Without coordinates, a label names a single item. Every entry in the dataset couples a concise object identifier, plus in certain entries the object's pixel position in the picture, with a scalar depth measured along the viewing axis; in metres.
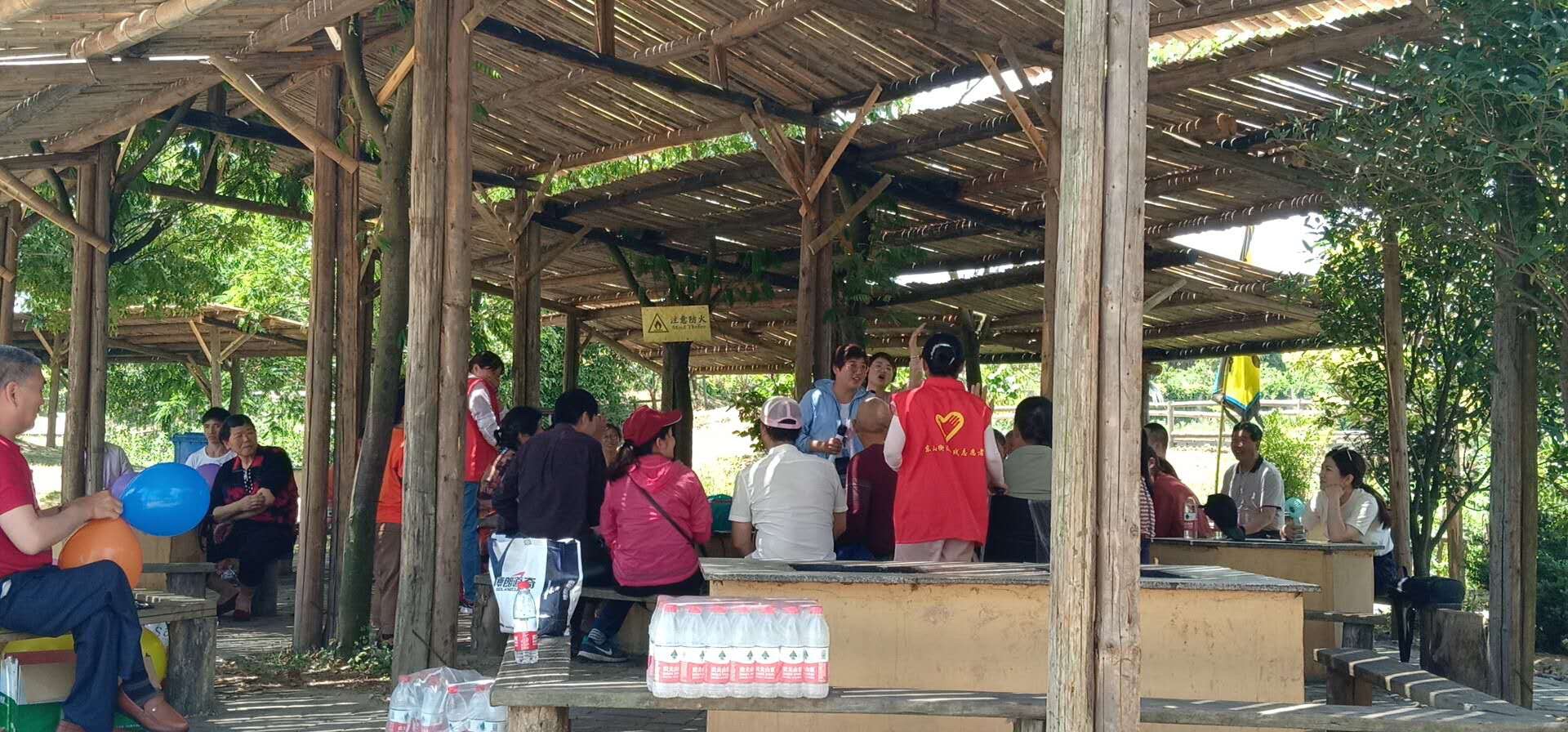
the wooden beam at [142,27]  5.55
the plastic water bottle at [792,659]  3.62
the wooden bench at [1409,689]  3.79
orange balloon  4.71
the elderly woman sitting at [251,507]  8.66
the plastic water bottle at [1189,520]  7.48
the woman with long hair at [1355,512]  7.69
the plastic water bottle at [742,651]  3.60
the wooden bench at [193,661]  5.85
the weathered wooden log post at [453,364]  5.85
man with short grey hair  4.45
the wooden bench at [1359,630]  6.19
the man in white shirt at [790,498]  5.60
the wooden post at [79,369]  9.20
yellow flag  14.32
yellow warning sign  10.33
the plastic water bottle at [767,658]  3.60
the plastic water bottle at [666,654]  3.61
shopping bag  5.13
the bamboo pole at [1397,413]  7.67
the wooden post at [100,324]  9.23
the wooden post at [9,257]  11.06
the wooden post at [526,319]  11.57
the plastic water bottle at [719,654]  3.60
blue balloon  4.89
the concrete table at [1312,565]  7.16
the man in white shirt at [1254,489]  8.77
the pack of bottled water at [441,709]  4.45
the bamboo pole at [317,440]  7.24
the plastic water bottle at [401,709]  4.46
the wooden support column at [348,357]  7.44
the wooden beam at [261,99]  6.86
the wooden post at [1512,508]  5.77
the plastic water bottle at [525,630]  4.44
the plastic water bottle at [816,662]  3.63
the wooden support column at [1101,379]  3.39
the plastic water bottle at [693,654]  3.61
